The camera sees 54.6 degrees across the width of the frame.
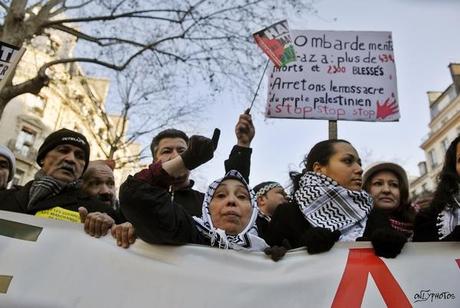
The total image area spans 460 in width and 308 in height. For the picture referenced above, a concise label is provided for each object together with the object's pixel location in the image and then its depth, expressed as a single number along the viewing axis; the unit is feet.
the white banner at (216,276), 5.93
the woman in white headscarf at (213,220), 5.80
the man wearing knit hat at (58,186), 8.00
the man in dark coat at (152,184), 5.65
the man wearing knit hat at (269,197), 11.57
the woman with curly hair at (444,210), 7.08
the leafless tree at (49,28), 25.09
